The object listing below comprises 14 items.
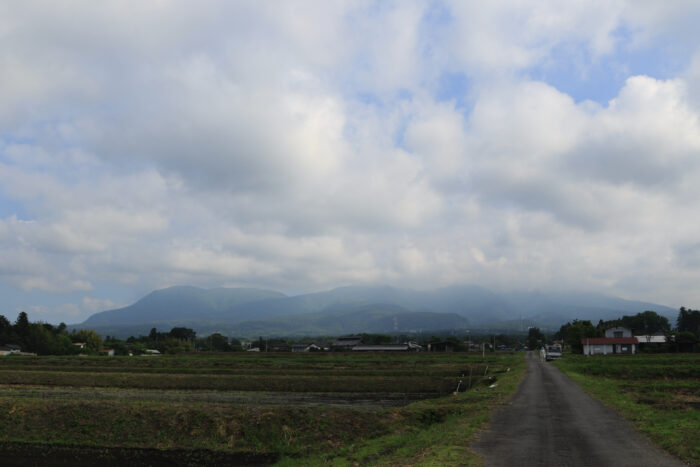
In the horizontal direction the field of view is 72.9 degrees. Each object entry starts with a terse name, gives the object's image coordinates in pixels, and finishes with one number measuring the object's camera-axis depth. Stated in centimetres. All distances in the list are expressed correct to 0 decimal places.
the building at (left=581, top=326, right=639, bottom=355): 7600
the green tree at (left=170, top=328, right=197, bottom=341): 18350
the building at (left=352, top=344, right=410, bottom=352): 11650
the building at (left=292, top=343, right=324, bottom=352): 13260
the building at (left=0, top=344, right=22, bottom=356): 10069
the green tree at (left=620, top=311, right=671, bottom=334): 15350
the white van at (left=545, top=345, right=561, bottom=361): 7400
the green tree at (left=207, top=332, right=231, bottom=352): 14177
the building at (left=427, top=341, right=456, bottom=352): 12439
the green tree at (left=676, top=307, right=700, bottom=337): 13938
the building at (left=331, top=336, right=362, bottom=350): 12850
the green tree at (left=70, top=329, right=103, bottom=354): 10916
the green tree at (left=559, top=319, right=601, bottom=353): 8968
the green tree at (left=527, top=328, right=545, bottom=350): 16938
